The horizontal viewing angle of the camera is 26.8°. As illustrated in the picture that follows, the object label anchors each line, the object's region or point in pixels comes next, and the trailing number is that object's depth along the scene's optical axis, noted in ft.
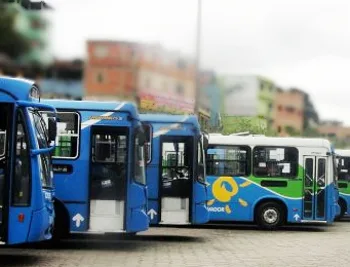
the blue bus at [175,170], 51.57
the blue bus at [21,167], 33.76
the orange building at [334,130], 84.95
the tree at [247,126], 69.05
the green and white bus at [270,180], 64.44
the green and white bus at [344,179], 79.77
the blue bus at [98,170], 42.93
